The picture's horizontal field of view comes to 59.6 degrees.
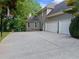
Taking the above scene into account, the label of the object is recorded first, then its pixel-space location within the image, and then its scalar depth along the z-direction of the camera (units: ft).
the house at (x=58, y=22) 29.08
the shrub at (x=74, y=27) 21.49
